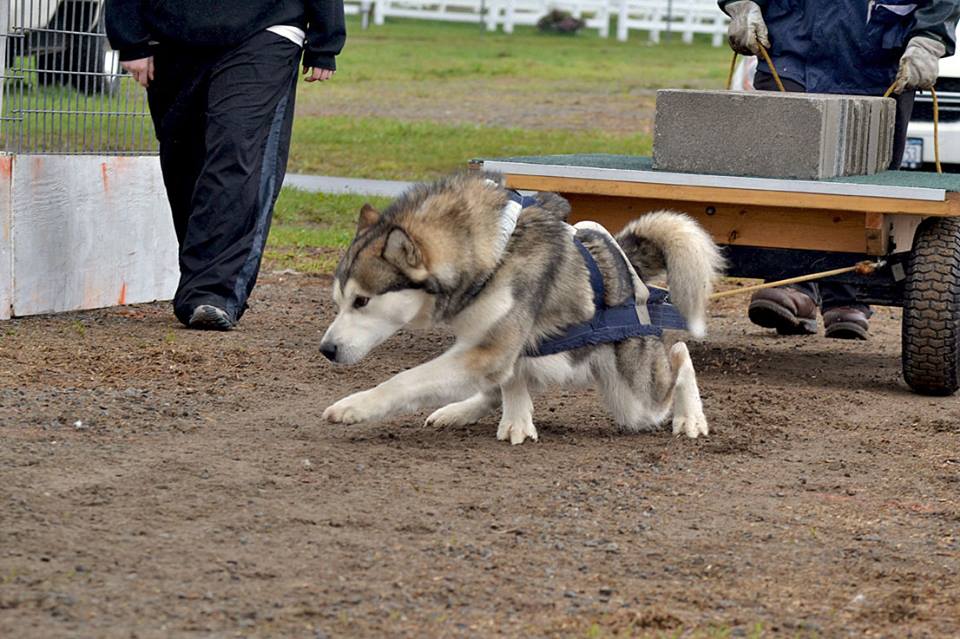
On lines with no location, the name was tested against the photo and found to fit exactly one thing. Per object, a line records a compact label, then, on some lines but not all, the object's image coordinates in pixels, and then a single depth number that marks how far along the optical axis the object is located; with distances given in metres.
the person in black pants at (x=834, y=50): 11.67
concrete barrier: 11.44
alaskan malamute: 7.78
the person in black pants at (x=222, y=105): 11.02
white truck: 15.54
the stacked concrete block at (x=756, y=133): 9.98
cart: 9.68
